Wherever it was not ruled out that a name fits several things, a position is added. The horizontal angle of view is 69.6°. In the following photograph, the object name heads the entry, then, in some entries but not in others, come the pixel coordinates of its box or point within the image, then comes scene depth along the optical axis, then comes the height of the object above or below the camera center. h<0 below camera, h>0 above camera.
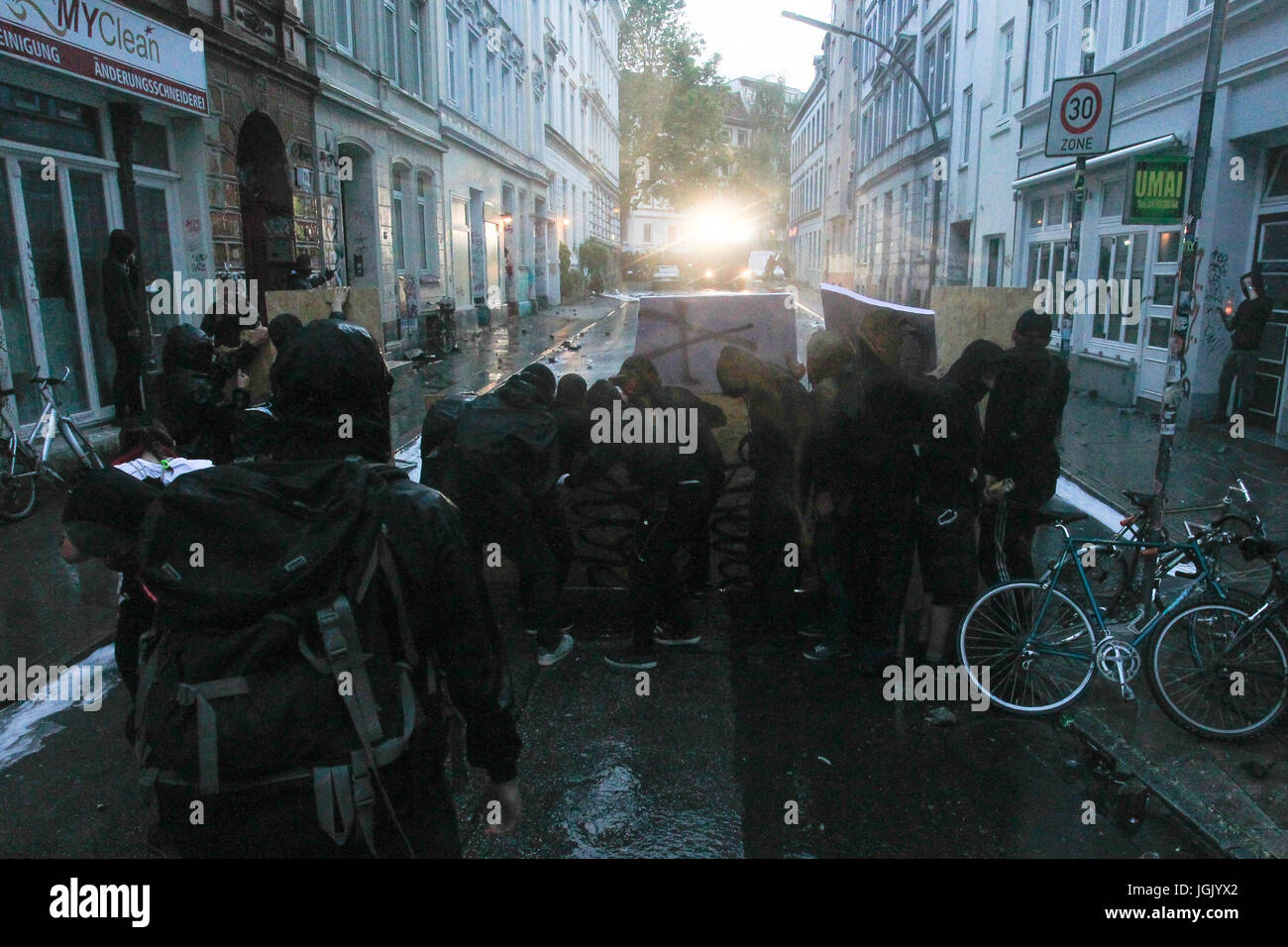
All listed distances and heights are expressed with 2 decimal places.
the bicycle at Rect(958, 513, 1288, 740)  4.11 -1.64
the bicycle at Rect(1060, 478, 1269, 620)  4.38 -1.35
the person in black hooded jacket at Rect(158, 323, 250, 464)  6.41 -0.83
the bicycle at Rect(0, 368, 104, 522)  6.95 -1.37
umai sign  6.00 +0.58
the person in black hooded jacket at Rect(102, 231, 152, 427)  8.79 -0.37
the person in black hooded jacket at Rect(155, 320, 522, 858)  1.63 -0.82
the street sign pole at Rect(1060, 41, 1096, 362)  7.58 +0.58
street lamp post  21.35 +3.77
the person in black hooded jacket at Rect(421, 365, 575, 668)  4.45 -0.92
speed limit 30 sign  6.69 +1.17
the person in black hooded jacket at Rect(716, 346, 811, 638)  4.67 -0.89
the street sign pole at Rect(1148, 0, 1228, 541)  5.27 +0.24
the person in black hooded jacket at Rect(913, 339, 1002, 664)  4.52 -1.08
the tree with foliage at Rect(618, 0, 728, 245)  60.22 +11.74
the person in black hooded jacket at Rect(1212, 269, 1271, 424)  10.13 -0.59
